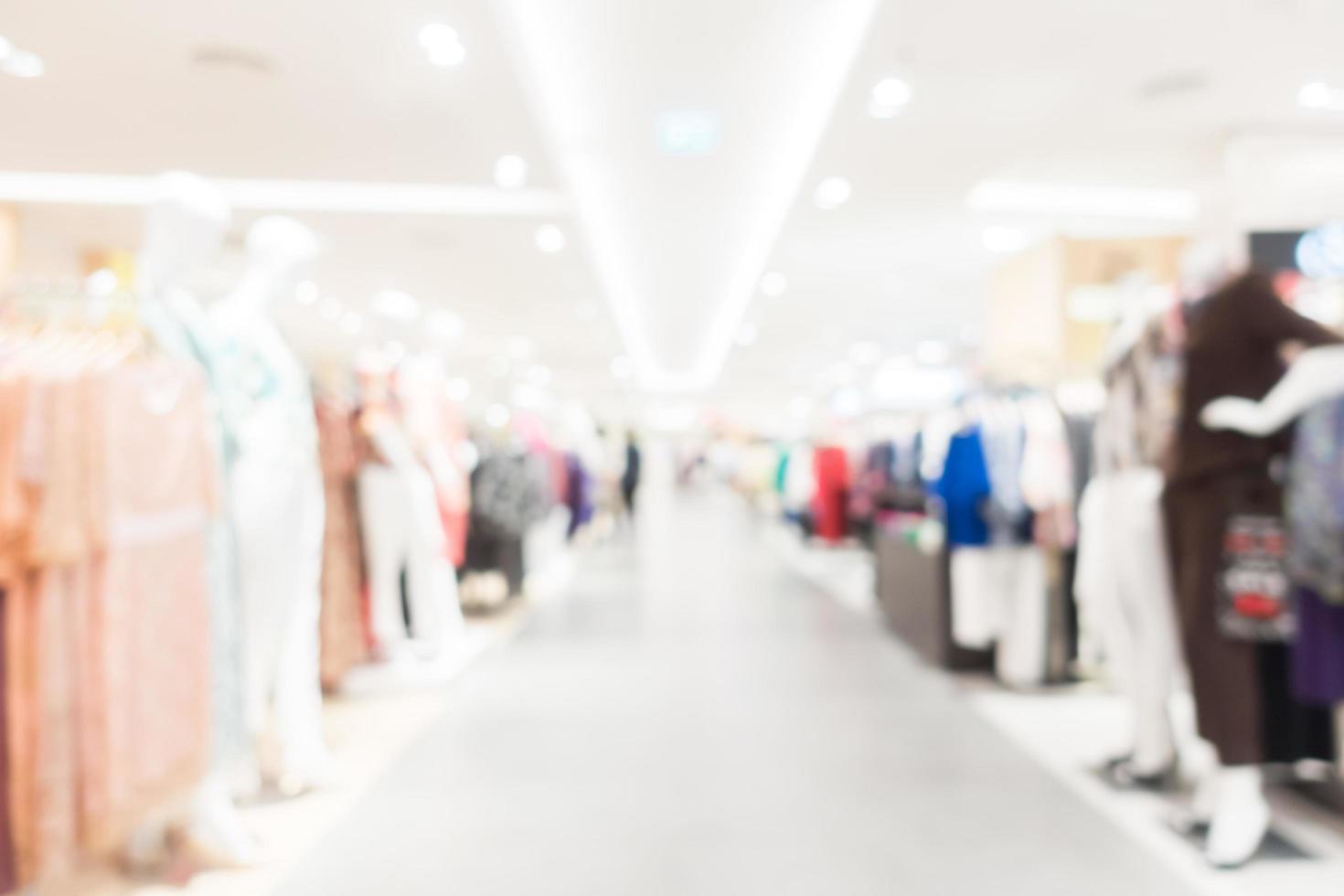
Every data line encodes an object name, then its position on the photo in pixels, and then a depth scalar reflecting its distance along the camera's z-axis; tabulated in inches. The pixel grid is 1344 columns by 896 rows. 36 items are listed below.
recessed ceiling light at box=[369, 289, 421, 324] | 164.9
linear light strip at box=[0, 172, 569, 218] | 232.4
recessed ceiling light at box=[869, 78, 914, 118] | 163.2
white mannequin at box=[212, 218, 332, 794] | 98.3
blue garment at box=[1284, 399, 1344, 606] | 82.0
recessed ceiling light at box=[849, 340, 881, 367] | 582.0
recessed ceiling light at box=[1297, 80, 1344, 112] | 168.6
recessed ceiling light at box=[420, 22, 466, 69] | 149.5
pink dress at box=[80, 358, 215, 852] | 78.3
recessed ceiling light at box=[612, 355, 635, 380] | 686.2
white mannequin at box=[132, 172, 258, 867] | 85.9
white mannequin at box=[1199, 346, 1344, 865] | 86.3
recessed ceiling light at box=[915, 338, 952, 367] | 573.2
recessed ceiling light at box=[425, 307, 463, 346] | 178.5
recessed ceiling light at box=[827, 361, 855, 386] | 708.3
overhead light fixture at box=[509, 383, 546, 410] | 303.4
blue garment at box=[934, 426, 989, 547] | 165.5
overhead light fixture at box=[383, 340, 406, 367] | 163.5
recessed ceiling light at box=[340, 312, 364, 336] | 439.5
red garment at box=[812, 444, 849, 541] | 349.1
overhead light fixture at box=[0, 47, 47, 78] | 160.1
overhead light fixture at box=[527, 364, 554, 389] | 710.3
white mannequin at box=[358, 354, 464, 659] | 162.4
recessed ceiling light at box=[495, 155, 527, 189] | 221.6
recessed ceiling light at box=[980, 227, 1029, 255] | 282.0
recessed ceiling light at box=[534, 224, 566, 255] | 281.6
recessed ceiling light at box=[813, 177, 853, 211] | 227.3
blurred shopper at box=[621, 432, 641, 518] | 507.8
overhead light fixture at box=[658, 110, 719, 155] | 221.1
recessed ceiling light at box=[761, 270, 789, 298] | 355.3
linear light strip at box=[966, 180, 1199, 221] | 245.9
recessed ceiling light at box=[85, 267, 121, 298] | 88.2
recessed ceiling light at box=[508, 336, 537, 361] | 552.3
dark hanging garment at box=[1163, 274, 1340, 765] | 93.0
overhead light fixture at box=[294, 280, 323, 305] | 363.3
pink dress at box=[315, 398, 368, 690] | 150.5
